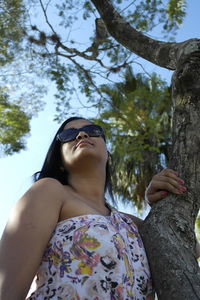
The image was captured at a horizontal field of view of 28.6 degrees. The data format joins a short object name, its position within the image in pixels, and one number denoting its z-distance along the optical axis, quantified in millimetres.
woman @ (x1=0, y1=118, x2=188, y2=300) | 1642
